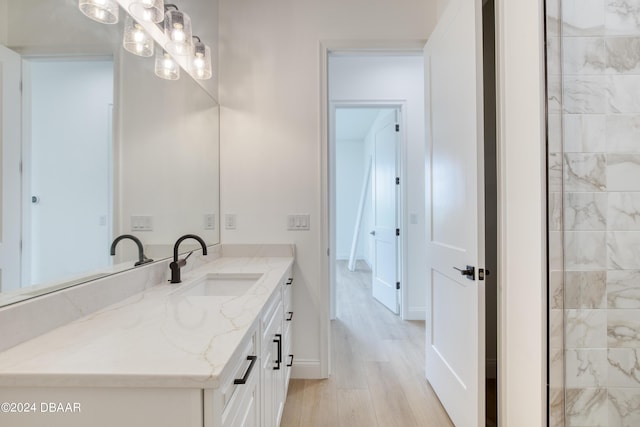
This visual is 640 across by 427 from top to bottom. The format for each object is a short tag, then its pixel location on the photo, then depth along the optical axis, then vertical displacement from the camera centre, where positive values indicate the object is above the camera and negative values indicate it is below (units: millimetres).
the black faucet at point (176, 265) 1454 -235
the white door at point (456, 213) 1424 +11
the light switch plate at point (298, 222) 2186 -45
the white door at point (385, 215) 3467 +5
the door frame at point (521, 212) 1163 +11
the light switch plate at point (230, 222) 2221 -43
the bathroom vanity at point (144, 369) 642 -332
